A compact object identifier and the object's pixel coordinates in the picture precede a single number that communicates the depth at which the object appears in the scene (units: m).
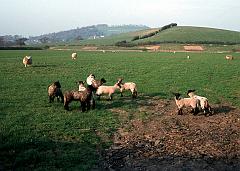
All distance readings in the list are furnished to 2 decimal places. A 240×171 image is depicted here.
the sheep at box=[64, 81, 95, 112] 16.33
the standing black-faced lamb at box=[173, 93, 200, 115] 16.02
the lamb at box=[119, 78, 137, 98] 20.52
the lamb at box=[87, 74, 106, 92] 20.12
